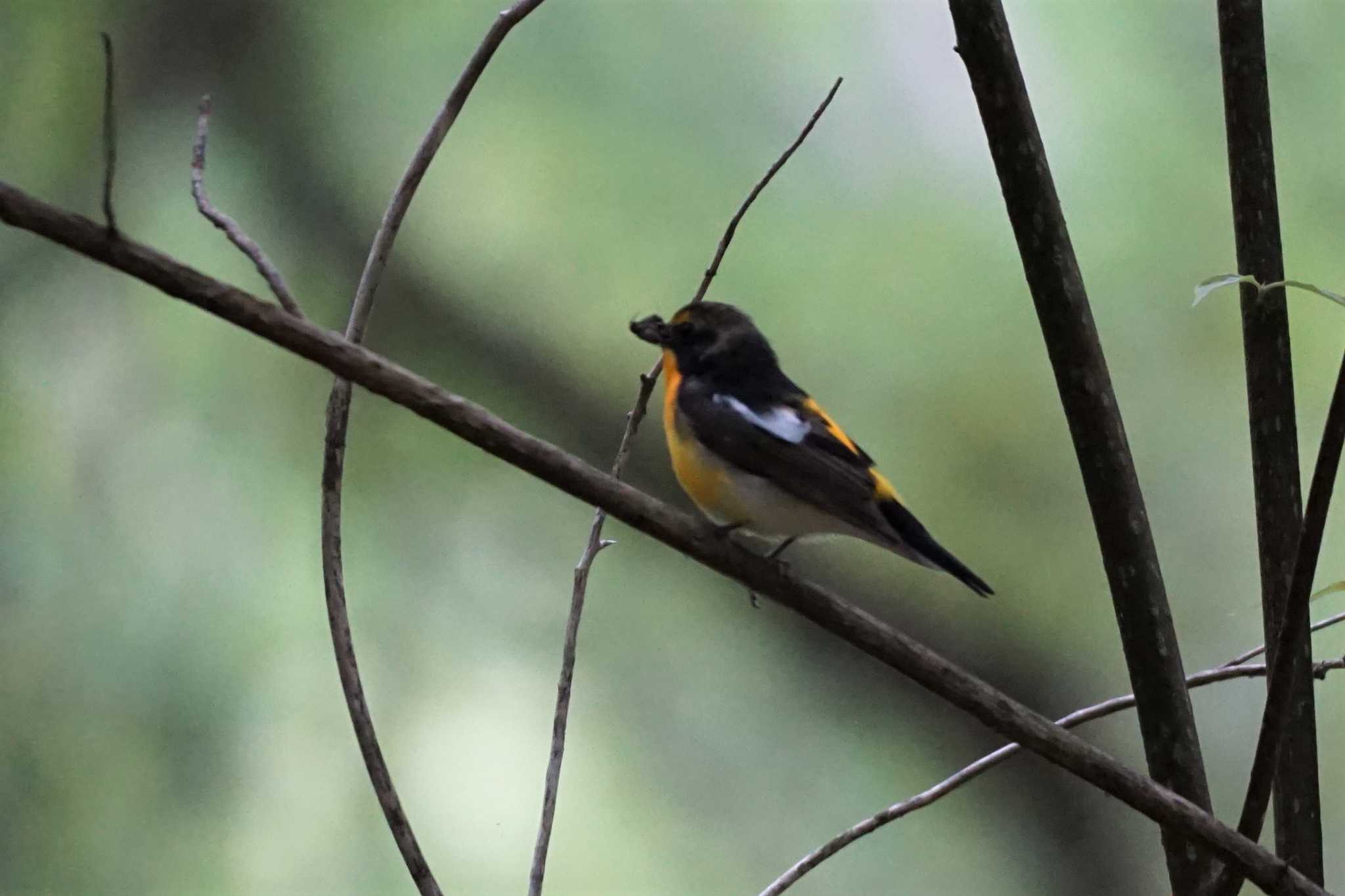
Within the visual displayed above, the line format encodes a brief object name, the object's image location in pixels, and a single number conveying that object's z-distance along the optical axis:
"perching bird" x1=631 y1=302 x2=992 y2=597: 5.53
